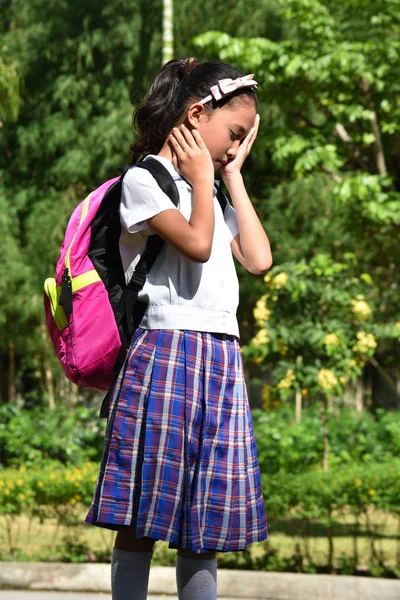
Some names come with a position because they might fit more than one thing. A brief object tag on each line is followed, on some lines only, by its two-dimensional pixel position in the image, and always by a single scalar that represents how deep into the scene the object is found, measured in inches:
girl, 186.1
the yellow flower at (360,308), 587.8
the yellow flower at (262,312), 606.1
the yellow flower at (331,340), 580.1
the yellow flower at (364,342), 587.2
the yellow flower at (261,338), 590.2
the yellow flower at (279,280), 593.0
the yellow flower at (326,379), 583.5
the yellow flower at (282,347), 589.3
